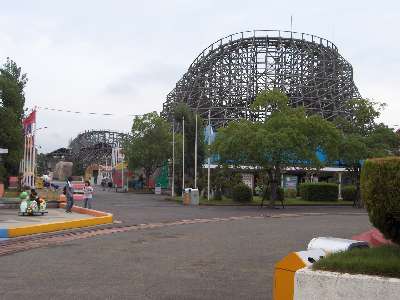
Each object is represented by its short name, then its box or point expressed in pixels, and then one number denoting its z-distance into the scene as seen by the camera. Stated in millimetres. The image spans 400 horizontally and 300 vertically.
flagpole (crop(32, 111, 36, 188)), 32641
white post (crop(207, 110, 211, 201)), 39553
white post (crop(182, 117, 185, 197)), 44981
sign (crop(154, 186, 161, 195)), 57016
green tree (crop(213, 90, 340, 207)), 31984
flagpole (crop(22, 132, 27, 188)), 40050
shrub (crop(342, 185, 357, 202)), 43844
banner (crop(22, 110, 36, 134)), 33141
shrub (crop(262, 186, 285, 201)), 36469
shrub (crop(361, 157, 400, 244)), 5883
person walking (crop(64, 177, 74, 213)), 25052
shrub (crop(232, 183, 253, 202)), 38188
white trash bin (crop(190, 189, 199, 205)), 36688
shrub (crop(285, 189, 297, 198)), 47122
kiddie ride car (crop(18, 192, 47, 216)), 21984
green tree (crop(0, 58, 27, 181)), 37812
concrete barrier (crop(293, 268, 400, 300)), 5246
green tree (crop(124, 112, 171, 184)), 62925
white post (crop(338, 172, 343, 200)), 45719
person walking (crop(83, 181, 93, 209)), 26941
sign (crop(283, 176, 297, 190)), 48844
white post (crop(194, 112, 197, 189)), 42550
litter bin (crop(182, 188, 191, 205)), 37128
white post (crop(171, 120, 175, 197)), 47819
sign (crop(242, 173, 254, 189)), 46406
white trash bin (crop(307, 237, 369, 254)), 7066
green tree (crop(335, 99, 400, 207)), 36375
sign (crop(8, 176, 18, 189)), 46050
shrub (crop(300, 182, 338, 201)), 42188
